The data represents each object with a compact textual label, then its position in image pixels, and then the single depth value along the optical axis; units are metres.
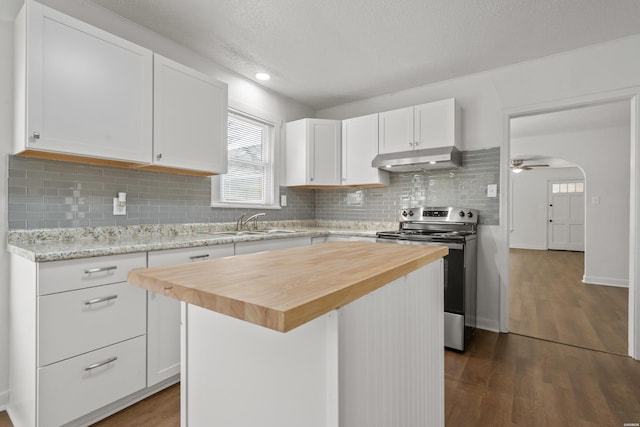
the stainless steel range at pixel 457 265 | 2.61
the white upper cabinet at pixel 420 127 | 3.04
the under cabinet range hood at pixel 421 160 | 2.98
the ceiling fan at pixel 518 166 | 7.12
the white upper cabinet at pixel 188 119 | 2.21
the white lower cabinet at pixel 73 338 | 1.49
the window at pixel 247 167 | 3.21
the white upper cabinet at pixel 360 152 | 3.52
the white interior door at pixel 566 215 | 8.40
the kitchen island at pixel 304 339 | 0.71
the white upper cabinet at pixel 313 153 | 3.68
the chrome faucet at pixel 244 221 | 3.22
